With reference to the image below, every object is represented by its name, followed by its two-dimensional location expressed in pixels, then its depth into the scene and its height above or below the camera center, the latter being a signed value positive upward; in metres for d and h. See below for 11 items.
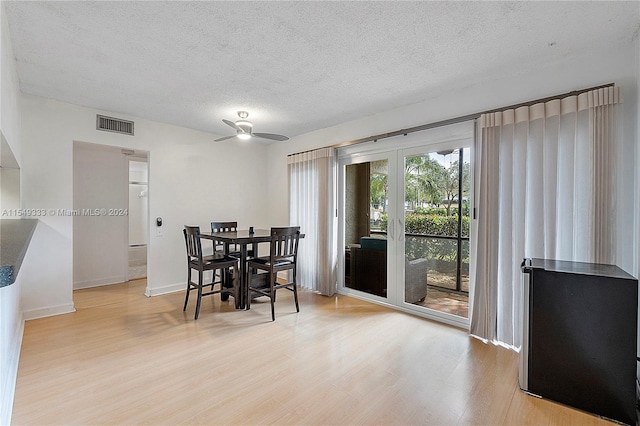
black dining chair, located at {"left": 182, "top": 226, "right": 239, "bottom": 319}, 3.36 -0.61
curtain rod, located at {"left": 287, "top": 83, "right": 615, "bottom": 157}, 2.33 +0.94
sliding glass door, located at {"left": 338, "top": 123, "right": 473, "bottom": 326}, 3.18 -0.12
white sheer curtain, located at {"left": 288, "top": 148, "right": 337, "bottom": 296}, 4.27 -0.03
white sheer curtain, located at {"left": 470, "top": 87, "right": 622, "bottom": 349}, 2.18 +0.16
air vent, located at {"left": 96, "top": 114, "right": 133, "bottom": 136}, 3.73 +1.10
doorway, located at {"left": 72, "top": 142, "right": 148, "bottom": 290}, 4.59 -0.10
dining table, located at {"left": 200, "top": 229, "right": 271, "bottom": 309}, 3.42 -0.36
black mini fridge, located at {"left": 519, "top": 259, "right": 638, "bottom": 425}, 1.76 -0.78
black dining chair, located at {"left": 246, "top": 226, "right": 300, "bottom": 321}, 3.38 -0.61
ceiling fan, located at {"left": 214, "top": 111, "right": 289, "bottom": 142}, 3.59 +0.99
